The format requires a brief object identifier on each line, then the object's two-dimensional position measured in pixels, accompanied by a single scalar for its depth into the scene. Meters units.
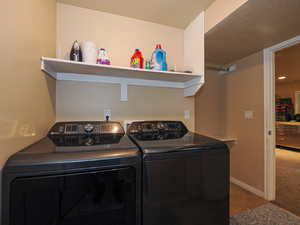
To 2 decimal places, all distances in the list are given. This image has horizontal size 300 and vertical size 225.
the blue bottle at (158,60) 1.38
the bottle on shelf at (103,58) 1.24
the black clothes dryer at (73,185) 0.58
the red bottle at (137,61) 1.34
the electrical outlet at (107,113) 1.44
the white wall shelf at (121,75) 1.12
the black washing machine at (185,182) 0.78
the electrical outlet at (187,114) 1.75
